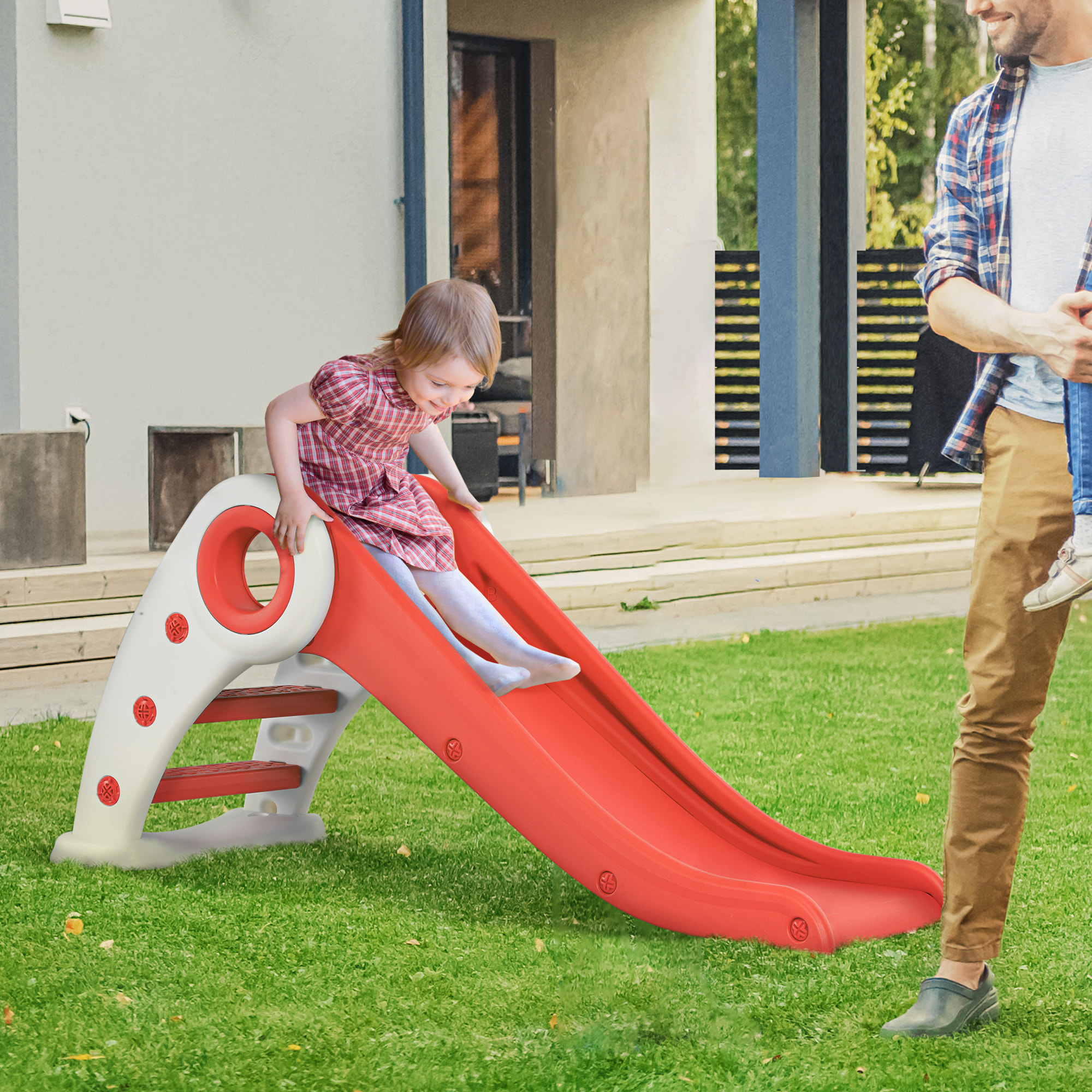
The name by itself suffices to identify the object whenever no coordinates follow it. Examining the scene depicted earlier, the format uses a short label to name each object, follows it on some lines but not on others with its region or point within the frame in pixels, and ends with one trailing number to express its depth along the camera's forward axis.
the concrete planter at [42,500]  12.58
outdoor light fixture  14.68
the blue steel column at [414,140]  16.98
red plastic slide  6.09
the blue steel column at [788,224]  24.29
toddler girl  6.53
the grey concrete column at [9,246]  14.73
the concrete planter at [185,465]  14.12
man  4.57
